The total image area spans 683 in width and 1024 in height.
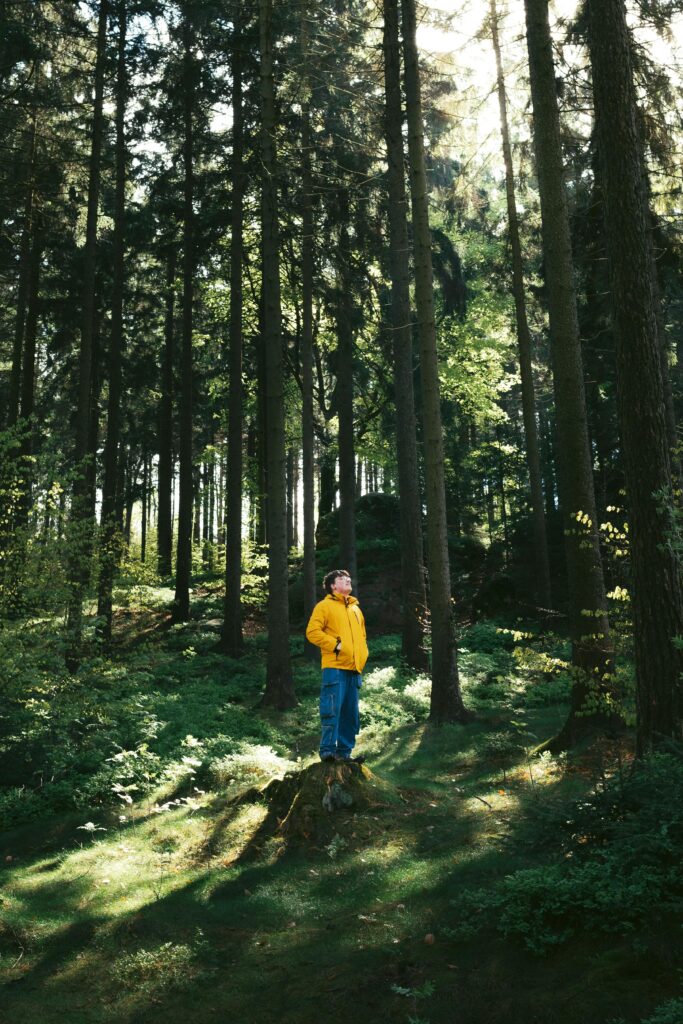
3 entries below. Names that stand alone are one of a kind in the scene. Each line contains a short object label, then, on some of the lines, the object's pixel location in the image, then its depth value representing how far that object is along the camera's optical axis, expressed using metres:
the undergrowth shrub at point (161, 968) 4.93
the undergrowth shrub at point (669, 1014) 3.19
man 8.11
